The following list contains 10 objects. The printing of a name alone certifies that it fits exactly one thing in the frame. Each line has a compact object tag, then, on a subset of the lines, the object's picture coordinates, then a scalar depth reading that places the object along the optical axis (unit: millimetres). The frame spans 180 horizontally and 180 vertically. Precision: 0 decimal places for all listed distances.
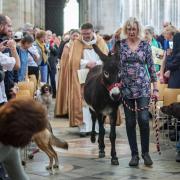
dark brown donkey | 8859
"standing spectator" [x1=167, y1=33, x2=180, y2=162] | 10133
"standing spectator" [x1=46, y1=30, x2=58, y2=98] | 21367
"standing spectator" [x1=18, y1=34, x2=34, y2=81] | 11516
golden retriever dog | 8133
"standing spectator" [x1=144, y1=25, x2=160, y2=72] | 14459
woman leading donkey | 8641
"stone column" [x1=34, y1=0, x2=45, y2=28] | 42969
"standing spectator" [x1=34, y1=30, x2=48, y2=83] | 16344
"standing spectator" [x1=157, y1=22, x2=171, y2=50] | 16738
